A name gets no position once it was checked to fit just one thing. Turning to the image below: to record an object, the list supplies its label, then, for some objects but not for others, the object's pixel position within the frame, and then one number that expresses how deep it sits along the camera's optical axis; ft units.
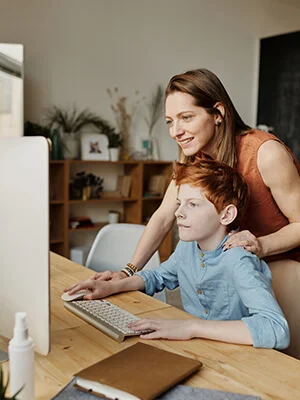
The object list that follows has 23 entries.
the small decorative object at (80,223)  15.53
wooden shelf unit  14.99
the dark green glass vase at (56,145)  14.79
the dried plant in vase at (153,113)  17.12
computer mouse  4.91
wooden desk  3.21
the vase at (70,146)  15.43
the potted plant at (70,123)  15.38
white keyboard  3.99
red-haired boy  3.92
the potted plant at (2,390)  2.31
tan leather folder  2.94
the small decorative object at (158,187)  16.72
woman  5.42
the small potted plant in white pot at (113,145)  16.02
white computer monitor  3.04
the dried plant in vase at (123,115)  16.39
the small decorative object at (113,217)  16.48
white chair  7.50
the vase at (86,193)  15.41
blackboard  17.83
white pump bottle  2.76
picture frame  15.66
